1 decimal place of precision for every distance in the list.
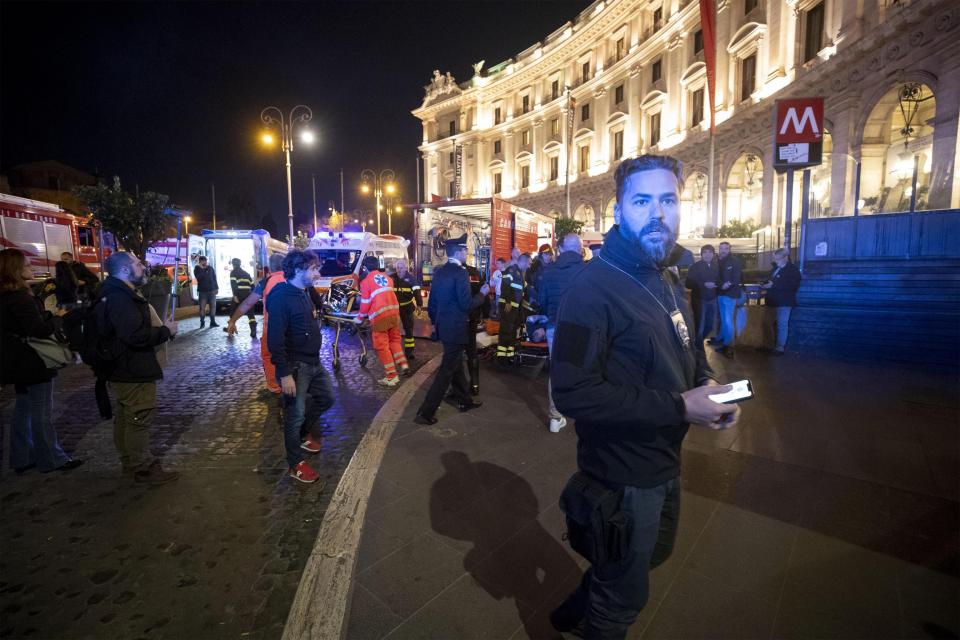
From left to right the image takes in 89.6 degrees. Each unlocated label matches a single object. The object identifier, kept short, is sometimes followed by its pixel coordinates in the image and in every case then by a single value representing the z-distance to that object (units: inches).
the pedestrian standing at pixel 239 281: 470.3
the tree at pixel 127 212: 727.1
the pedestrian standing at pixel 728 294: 348.5
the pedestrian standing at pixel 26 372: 157.0
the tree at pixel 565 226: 1200.2
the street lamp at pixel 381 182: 1039.0
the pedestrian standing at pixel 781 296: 344.5
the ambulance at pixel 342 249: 602.2
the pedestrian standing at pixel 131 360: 149.3
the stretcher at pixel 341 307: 369.4
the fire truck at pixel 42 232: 575.2
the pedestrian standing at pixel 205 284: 513.7
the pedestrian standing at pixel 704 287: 349.6
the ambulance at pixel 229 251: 727.7
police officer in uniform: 209.6
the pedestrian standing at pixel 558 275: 211.0
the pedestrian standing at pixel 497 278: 351.3
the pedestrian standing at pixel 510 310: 310.5
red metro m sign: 369.4
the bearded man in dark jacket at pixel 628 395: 60.4
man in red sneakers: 154.6
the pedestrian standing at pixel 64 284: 384.5
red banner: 767.7
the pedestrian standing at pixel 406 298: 358.9
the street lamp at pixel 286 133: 630.4
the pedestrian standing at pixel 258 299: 251.9
